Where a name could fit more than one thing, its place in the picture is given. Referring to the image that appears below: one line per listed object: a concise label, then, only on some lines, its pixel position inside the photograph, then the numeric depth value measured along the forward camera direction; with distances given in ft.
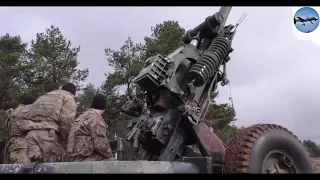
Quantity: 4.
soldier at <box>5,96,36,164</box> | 10.81
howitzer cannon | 9.12
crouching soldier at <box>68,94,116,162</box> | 9.31
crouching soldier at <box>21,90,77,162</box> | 10.55
